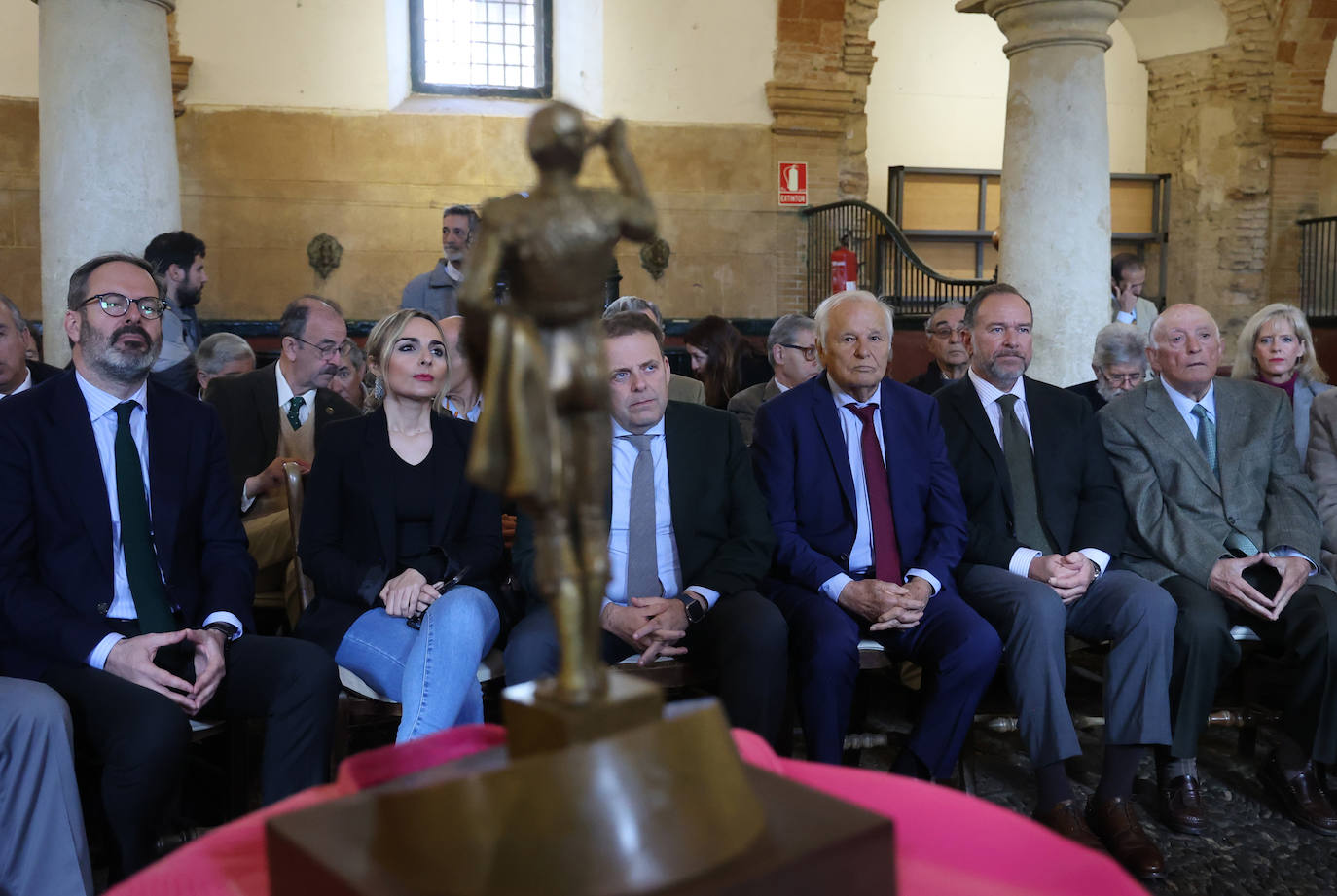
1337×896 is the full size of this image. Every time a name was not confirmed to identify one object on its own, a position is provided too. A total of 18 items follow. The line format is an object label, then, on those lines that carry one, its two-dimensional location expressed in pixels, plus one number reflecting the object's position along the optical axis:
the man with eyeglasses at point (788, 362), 5.50
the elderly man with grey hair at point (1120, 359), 5.38
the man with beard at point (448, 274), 7.29
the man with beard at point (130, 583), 2.74
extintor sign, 11.87
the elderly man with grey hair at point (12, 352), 3.78
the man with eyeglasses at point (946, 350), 5.93
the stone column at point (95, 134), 5.84
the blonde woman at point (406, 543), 3.15
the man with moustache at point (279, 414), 4.00
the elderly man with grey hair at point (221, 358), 5.33
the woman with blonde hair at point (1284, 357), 4.59
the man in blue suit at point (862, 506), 3.51
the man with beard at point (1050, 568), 3.41
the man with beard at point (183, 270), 5.70
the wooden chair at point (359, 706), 3.23
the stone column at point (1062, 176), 7.06
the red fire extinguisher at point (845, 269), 11.00
